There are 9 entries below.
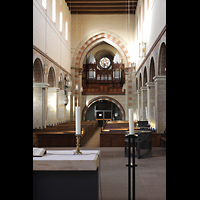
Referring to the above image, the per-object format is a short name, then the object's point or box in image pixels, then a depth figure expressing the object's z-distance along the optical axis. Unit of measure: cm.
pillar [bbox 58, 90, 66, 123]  1792
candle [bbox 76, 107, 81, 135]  300
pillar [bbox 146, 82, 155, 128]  1302
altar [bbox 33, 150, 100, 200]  265
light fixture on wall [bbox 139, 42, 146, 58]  1326
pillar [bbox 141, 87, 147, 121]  1605
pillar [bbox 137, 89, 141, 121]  1775
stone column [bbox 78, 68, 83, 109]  2095
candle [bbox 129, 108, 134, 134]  317
